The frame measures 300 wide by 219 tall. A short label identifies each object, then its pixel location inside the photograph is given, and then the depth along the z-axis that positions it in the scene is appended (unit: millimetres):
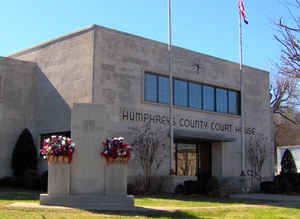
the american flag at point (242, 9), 26312
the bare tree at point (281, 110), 47775
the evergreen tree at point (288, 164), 31719
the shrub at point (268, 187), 26719
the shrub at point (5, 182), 23031
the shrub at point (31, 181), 21836
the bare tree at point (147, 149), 23375
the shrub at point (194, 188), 22984
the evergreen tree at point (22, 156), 23900
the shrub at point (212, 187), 22030
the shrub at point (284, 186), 26584
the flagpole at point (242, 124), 27797
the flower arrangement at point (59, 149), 14531
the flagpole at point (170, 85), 24609
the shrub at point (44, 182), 21406
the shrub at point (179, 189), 23470
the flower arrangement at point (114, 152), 14711
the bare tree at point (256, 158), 29047
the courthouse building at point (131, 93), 23062
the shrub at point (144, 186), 21947
